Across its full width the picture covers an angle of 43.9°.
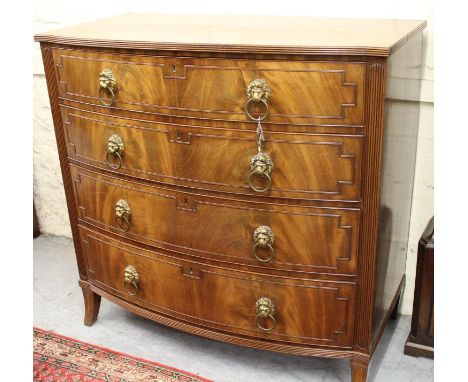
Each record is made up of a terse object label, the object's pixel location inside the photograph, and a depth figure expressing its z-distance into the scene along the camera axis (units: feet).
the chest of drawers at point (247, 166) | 5.18
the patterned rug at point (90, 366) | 6.96
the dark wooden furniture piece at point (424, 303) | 6.72
